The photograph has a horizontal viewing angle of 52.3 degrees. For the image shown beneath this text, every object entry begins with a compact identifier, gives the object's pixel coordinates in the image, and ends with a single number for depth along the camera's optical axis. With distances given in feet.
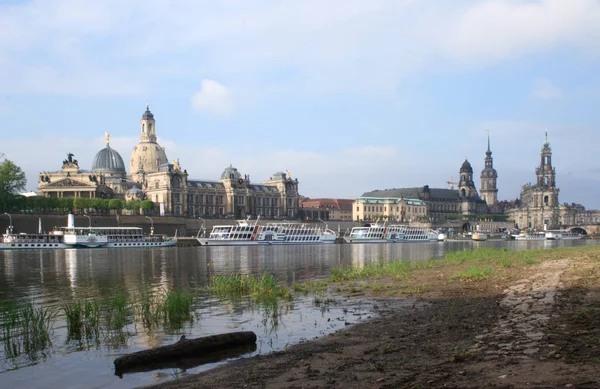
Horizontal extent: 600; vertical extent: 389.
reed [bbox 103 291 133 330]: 60.29
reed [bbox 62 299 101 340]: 57.88
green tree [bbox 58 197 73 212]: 388.66
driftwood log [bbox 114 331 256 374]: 44.70
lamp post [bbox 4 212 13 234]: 315.99
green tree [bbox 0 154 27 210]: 338.13
